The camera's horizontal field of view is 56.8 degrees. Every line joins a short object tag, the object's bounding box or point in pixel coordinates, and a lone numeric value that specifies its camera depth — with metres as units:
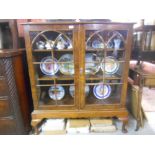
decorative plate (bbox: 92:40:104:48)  1.46
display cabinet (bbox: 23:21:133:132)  1.37
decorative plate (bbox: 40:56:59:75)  1.52
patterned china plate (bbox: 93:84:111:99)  1.66
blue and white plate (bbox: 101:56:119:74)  1.53
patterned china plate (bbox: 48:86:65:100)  1.64
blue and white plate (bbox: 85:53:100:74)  1.51
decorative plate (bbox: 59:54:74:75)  1.53
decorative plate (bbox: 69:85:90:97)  1.62
